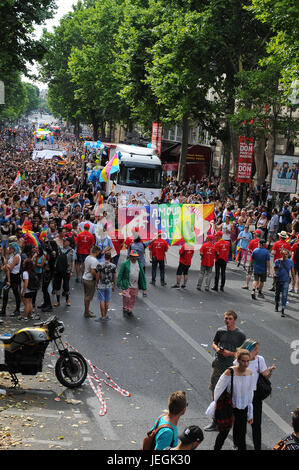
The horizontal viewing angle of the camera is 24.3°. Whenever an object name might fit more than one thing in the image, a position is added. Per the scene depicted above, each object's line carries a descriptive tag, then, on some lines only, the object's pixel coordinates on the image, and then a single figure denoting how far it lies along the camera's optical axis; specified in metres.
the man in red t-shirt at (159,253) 18.34
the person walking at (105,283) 14.16
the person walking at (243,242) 21.23
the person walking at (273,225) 25.45
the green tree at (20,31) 22.98
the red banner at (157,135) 46.34
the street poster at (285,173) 28.02
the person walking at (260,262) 17.23
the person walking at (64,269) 15.12
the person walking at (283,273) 15.84
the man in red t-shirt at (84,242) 17.66
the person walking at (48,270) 14.77
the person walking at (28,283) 13.65
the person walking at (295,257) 18.89
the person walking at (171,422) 5.72
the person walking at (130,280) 14.86
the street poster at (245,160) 30.58
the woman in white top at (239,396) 7.63
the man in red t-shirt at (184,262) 17.99
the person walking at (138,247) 17.09
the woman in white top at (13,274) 14.22
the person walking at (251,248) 18.62
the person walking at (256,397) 8.17
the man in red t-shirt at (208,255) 17.92
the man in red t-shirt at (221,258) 18.08
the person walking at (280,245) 18.25
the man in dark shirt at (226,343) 9.05
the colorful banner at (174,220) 21.86
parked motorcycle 9.81
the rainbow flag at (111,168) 30.18
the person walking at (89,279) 14.43
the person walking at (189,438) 5.52
